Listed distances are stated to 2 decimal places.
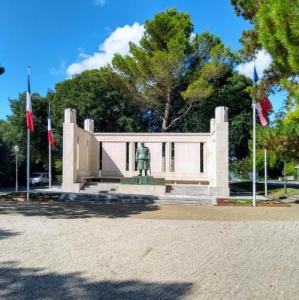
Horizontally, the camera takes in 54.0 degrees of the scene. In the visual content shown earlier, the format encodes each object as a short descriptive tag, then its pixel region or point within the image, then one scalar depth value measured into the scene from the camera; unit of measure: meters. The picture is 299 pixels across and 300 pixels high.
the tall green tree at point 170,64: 21.97
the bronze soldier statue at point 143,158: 16.98
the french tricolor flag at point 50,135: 19.66
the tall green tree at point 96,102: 24.59
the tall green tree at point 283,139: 12.56
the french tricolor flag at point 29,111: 12.86
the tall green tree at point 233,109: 24.33
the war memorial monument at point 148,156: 18.21
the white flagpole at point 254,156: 12.03
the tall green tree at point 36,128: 26.35
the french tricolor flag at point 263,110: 12.72
